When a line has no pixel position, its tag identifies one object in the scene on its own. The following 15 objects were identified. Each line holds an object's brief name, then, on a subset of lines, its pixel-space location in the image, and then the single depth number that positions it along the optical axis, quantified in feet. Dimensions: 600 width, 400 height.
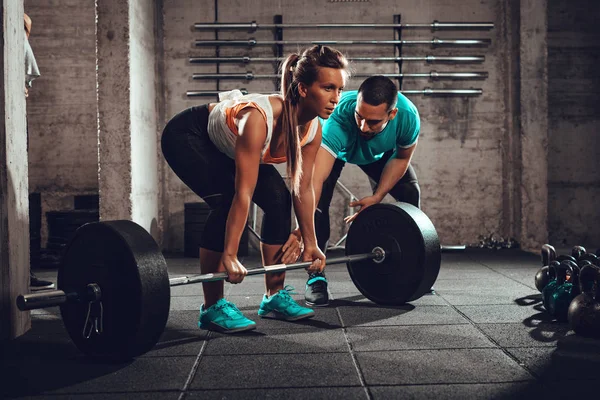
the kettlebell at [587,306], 6.66
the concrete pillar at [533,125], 16.84
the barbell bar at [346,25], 17.40
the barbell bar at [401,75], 17.42
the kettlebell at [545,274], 8.94
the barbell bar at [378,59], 17.43
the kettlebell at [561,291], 7.55
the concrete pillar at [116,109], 14.19
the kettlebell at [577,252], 8.78
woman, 6.22
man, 8.46
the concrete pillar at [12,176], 6.89
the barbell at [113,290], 5.52
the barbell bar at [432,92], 17.49
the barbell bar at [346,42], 17.39
